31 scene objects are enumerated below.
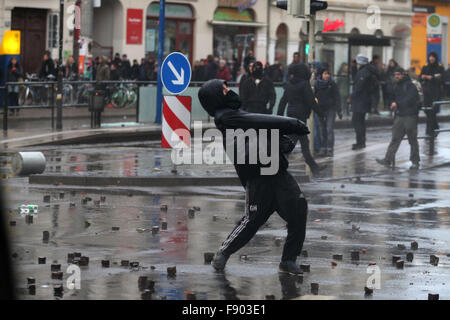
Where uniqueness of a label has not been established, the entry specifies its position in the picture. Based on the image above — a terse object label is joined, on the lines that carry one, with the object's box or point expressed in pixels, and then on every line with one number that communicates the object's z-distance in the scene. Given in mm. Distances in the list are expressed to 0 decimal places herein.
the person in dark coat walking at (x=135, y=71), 37344
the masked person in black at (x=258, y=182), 8180
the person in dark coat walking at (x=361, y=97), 22906
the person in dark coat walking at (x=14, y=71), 29969
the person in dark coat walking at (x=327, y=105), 21219
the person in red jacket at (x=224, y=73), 37312
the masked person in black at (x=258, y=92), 20686
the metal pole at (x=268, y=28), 50459
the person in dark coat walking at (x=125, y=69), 37250
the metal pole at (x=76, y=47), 37500
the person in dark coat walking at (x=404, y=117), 19594
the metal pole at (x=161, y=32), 28500
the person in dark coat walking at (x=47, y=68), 33188
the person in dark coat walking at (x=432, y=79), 27078
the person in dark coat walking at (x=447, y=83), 34531
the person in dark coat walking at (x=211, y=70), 35844
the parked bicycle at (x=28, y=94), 24895
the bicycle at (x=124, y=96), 26172
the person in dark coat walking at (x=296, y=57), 32281
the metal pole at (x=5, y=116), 24177
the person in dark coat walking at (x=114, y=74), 34716
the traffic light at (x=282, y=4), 18422
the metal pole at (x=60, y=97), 25125
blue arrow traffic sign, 17703
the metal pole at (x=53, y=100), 25719
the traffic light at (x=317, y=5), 17656
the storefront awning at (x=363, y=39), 33188
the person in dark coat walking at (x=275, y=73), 35594
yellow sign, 30422
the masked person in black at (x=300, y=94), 18594
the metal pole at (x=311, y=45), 18000
